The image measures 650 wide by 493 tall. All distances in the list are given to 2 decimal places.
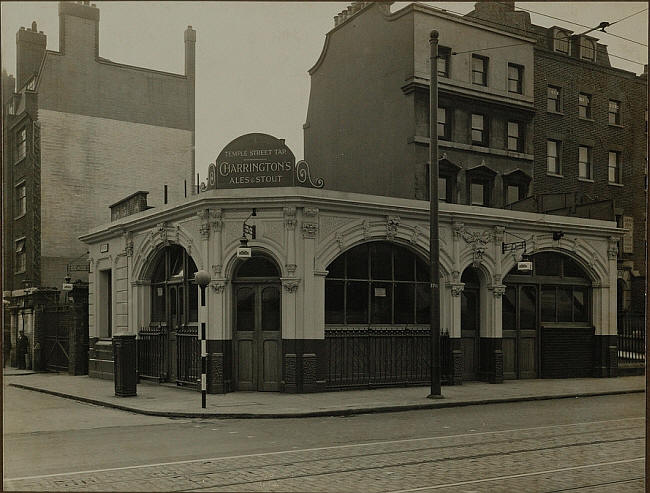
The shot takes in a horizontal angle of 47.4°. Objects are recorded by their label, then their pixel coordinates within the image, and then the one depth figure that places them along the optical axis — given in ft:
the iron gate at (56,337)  90.74
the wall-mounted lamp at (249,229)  59.41
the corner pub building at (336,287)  59.98
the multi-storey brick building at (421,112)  54.54
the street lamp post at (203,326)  50.85
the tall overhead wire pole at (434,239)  57.16
